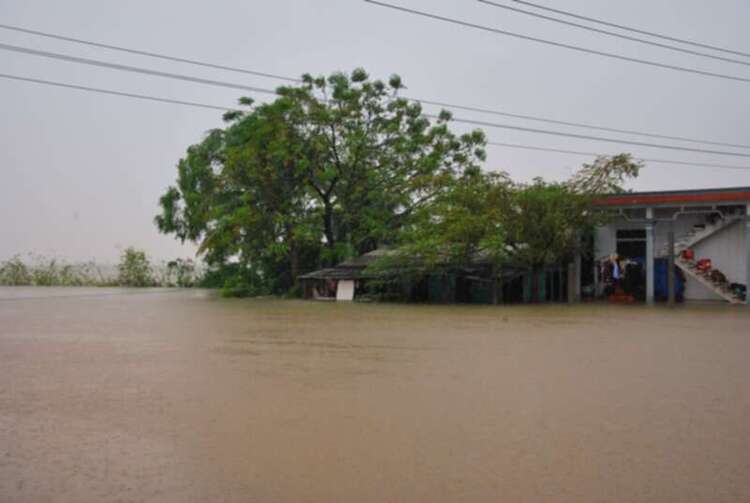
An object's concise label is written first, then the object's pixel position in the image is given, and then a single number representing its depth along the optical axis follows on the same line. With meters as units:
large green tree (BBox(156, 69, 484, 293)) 23.89
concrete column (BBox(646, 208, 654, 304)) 20.69
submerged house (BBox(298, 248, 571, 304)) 20.55
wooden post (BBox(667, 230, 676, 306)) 19.27
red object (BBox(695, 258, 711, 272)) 20.39
